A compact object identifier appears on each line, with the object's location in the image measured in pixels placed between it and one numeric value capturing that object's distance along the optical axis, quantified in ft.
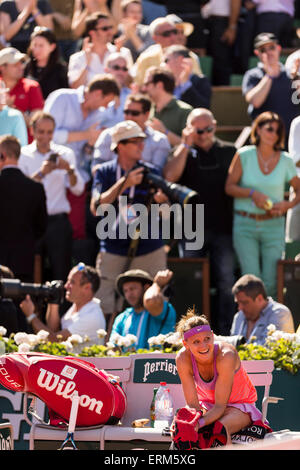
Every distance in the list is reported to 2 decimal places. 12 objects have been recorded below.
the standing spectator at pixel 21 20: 78.43
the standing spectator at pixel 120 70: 67.62
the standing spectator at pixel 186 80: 66.49
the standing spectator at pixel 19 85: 66.53
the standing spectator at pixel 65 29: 81.05
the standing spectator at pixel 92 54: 70.49
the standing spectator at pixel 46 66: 70.13
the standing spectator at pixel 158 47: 69.46
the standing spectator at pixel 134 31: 75.77
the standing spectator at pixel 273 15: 77.56
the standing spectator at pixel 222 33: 80.23
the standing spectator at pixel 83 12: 78.74
